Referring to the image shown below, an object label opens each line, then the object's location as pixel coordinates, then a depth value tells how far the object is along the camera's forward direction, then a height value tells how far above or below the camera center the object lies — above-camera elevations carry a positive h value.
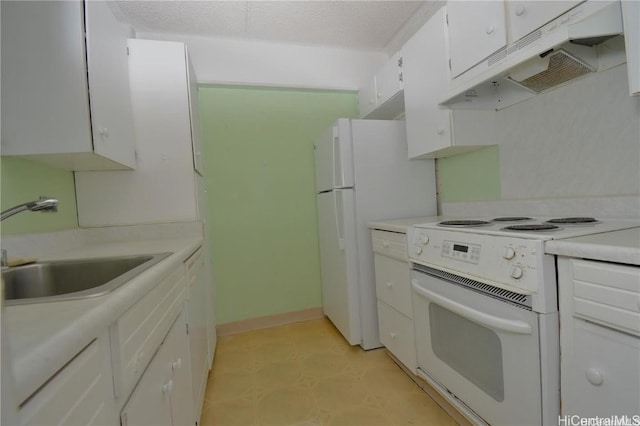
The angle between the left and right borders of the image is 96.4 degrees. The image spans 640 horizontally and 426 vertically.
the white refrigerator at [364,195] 2.08 +0.06
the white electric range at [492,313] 0.93 -0.45
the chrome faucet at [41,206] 0.76 +0.05
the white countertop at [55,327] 0.36 -0.17
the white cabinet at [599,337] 0.71 -0.41
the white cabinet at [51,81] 1.15 +0.59
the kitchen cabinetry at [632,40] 0.85 +0.44
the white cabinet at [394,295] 1.66 -0.59
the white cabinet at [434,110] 1.67 +0.58
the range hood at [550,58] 0.94 +0.55
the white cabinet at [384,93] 2.13 +0.91
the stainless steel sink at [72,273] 1.11 -0.20
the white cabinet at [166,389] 0.72 -0.53
